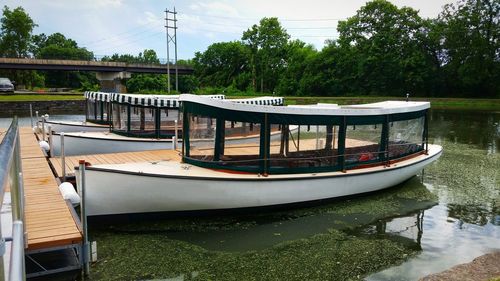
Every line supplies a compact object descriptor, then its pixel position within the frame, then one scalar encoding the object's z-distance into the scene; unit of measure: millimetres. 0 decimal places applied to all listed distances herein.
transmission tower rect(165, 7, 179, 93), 50162
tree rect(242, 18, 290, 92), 60344
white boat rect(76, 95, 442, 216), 8023
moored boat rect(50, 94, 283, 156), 13922
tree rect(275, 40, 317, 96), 57875
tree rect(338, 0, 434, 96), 51062
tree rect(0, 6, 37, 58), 70312
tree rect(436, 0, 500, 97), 49062
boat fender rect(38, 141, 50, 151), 12742
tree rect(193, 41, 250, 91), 69062
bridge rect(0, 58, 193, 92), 54688
